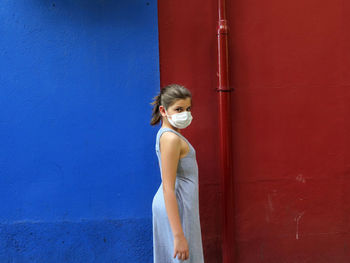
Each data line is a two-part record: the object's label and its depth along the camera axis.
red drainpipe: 2.91
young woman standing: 1.99
